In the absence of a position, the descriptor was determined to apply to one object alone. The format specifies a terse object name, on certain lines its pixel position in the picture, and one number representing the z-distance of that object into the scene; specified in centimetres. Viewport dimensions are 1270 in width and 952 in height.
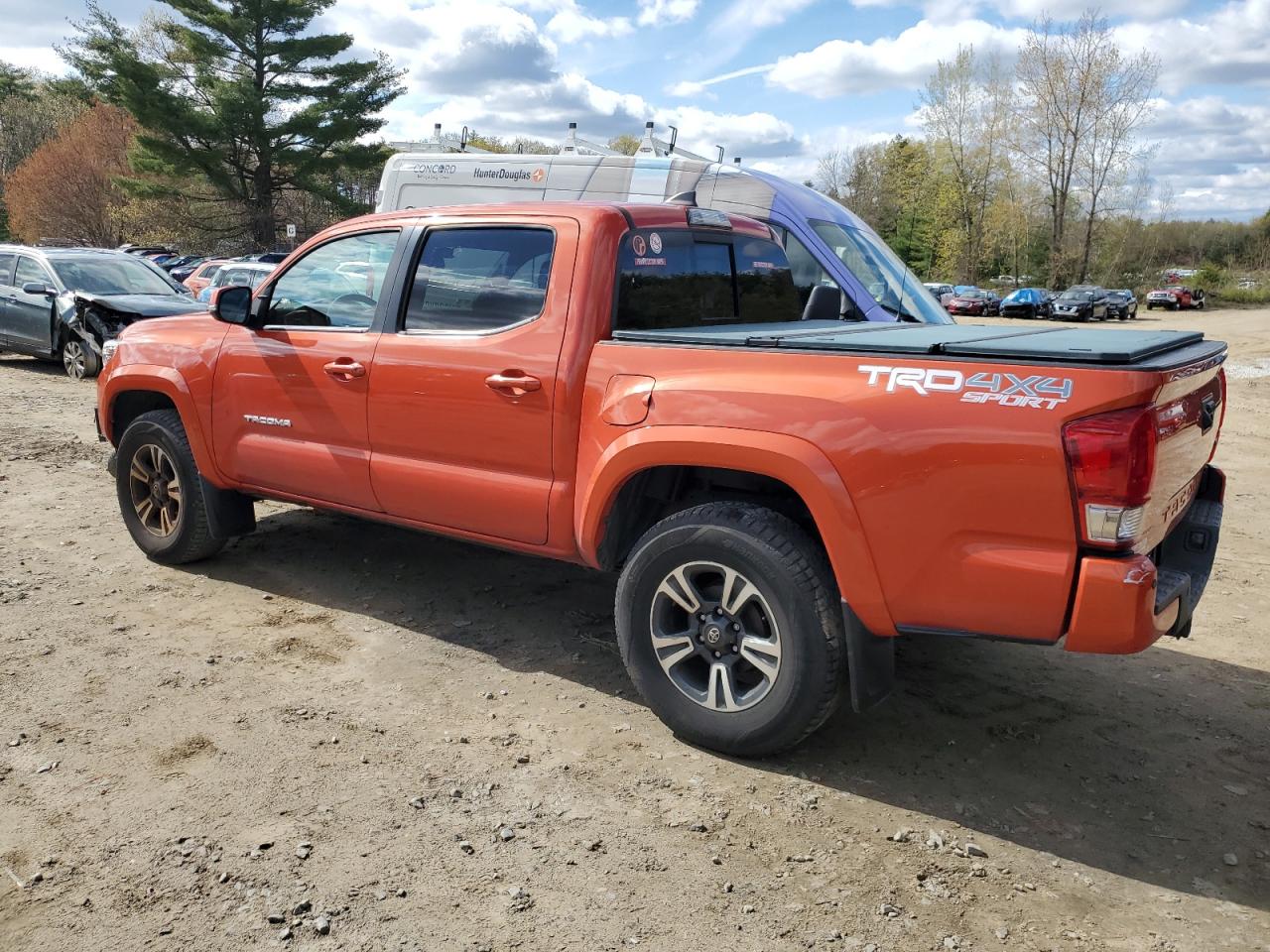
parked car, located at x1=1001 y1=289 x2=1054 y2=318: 4053
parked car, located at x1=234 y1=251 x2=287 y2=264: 2227
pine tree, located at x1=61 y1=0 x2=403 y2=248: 3662
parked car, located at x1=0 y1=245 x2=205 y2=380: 1262
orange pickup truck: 288
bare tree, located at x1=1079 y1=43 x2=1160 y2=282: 4756
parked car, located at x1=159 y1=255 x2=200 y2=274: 3377
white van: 902
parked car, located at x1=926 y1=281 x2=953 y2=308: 4034
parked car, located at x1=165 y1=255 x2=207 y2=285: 2978
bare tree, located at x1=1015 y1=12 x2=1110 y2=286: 4781
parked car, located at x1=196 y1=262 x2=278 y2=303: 1506
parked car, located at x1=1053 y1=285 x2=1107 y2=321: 3853
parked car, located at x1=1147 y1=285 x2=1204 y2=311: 4800
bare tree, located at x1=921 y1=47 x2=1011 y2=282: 5234
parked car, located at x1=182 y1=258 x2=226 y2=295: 1886
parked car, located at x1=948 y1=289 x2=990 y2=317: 4016
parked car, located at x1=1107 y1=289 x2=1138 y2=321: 4025
